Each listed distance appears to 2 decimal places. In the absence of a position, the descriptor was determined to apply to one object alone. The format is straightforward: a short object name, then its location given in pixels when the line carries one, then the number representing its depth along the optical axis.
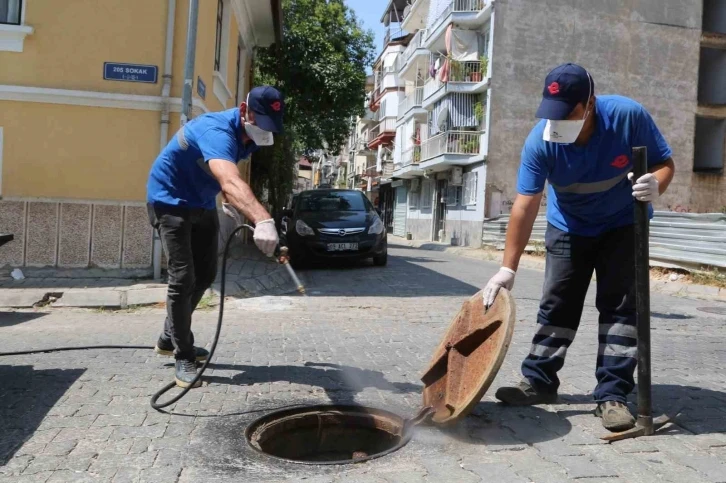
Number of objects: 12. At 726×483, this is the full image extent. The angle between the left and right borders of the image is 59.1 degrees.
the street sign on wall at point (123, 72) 8.59
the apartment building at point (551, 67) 26.48
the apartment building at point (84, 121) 8.45
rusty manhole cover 3.07
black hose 3.58
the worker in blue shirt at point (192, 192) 3.82
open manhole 3.17
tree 24.44
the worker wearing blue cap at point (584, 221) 3.27
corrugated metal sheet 11.77
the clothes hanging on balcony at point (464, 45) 28.77
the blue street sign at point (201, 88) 9.35
